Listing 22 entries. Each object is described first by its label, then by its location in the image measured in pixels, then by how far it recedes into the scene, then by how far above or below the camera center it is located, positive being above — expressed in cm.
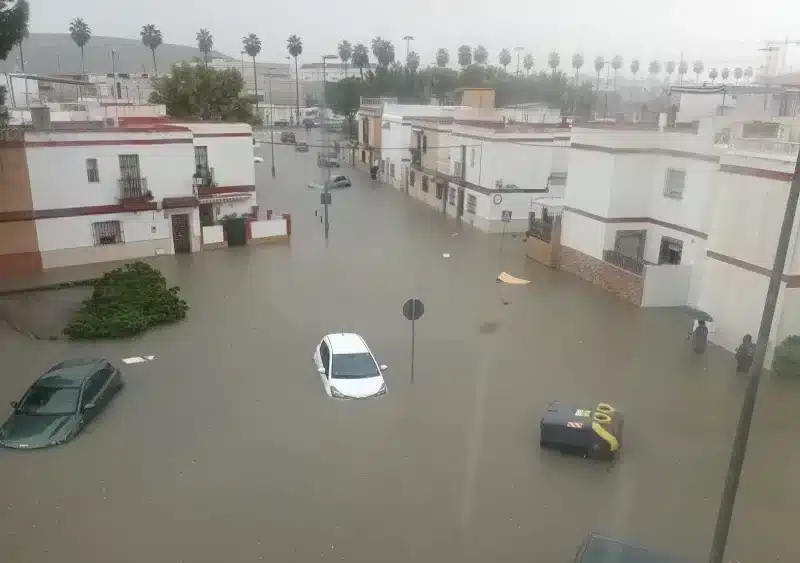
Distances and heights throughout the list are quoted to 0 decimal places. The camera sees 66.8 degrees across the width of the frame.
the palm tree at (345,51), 11024 +899
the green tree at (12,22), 1731 +202
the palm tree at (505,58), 10543 +808
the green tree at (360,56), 9999 +745
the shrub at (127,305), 1501 -523
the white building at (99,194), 2005 -332
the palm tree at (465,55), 11100 +884
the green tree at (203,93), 3778 +40
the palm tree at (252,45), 8656 +765
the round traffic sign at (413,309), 1235 -401
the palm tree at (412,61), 8992 +638
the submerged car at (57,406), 1002 -518
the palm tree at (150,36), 8594 +854
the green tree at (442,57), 11275 +860
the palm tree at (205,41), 9066 +852
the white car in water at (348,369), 1192 -521
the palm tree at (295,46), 9675 +854
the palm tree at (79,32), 8406 +878
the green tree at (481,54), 10519 +862
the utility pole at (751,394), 560 -260
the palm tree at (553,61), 8234 +614
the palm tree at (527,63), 9581 +666
